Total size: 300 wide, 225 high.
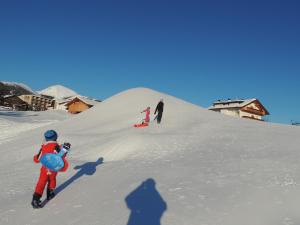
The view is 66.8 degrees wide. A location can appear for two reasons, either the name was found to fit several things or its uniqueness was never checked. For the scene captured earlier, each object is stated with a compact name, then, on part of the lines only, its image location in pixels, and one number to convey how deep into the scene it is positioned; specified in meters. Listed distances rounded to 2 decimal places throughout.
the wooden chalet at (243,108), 47.98
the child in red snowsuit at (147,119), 13.28
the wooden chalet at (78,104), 48.46
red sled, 12.63
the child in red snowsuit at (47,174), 4.71
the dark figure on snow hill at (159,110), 13.33
